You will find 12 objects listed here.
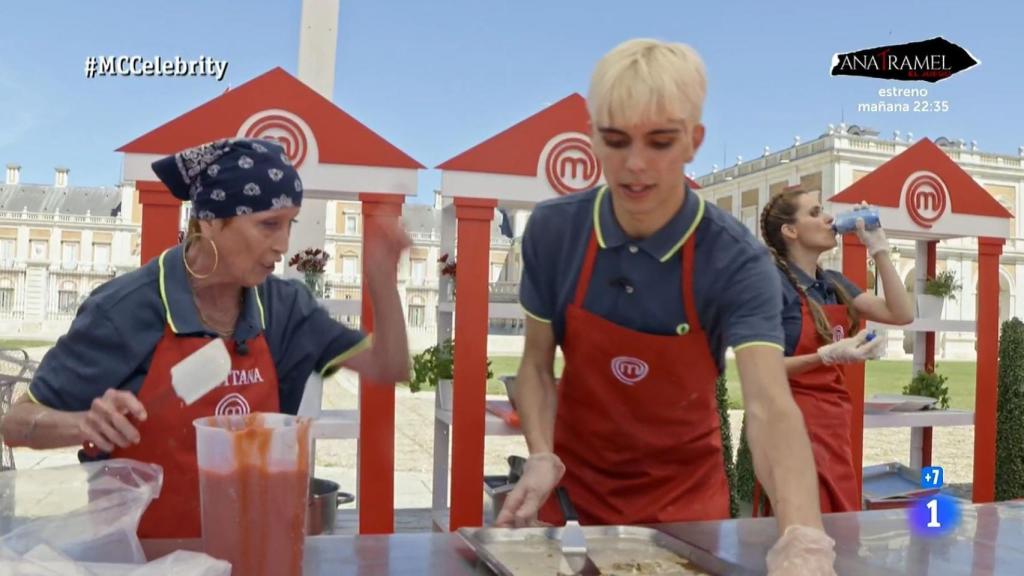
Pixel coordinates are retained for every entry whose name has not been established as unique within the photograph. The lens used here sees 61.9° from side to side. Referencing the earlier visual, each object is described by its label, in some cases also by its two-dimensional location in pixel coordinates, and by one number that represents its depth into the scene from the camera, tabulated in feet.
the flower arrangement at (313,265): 13.37
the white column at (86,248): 184.14
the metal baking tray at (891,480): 14.85
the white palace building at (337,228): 78.12
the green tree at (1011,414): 17.83
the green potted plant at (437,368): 13.53
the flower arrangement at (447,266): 13.98
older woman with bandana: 5.06
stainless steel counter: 3.90
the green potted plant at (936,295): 18.28
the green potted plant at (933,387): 18.33
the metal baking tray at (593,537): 3.93
